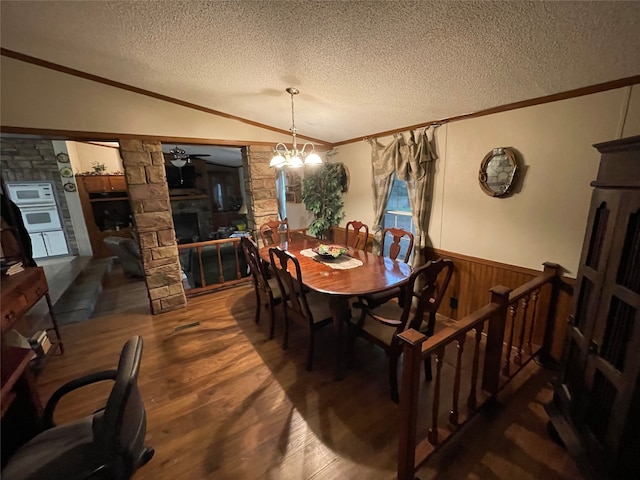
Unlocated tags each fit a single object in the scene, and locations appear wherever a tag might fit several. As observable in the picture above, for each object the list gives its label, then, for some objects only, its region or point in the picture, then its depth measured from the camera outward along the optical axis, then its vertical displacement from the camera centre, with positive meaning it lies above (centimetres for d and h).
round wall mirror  221 +7
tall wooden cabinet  110 -72
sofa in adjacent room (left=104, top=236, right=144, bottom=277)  433 -101
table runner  247 -75
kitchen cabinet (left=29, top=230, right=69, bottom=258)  519 -97
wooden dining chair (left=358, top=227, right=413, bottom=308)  216 -80
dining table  197 -76
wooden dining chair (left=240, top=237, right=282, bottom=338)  250 -88
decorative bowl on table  267 -69
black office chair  92 -101
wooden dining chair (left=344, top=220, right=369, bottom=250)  345 -69
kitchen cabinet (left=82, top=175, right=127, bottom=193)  547 +20
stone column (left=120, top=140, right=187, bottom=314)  288 -35
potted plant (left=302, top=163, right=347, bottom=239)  416 -15
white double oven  506 -39
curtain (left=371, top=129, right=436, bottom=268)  283 +14
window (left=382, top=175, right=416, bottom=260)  343 -37
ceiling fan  474 +60
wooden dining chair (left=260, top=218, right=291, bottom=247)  375 -65
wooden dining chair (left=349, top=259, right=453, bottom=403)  163 -105
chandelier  241 +25
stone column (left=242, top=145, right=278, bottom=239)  370 +2
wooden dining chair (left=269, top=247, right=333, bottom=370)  206 -104
